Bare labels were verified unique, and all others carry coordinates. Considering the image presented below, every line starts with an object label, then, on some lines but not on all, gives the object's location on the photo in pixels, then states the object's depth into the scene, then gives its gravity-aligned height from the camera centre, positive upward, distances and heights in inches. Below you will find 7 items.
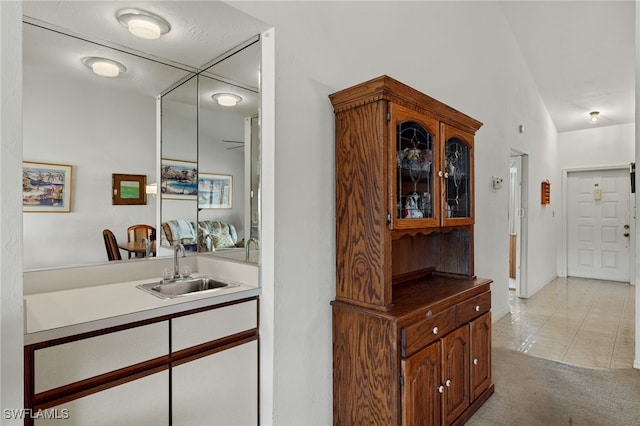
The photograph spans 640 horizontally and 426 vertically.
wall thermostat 153.6 +14.1
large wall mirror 60.1 +19.8
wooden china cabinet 66.1 -13.4
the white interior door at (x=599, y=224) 233.6 -6.7
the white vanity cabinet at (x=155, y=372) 44.4 -23.4
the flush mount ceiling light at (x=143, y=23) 61.6 +34.5
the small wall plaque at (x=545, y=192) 217.6 +13.8
